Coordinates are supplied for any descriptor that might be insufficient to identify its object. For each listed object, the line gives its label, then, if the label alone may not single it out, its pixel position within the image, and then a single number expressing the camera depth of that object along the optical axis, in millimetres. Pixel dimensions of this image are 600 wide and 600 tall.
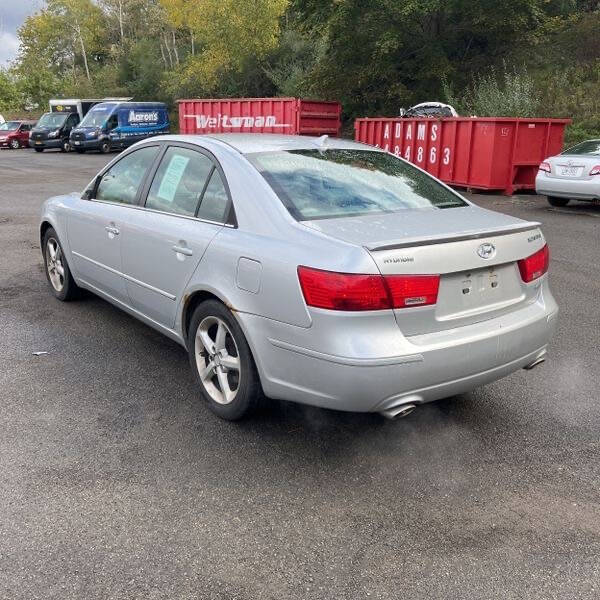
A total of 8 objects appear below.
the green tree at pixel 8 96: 64000
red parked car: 37534
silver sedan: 2975
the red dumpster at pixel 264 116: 21234
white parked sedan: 11445
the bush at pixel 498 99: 20750
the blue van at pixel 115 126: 31094
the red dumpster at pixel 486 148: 14023
